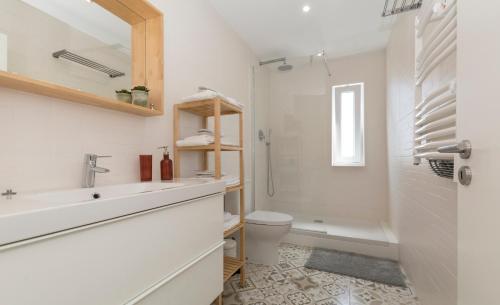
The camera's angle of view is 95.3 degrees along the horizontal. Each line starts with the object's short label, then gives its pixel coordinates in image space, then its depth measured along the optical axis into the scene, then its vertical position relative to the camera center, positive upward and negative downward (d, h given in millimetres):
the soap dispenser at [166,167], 1424 -80
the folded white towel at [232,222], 1607 -500
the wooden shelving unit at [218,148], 1511 +43
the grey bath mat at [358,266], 1840 -1001
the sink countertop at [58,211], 505 -157
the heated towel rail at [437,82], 906 +360
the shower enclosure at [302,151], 2965 +36
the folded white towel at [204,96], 1500 +385
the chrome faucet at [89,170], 1053 -71
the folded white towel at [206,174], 1661 -146
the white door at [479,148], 468 +10
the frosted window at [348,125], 2996 +380
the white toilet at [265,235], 2008 -739
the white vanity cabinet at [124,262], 539 -336
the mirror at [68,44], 872 +503
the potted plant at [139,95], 1270 +331
